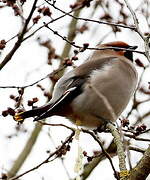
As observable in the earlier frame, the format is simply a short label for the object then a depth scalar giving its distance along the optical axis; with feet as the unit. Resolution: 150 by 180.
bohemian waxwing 25.43
